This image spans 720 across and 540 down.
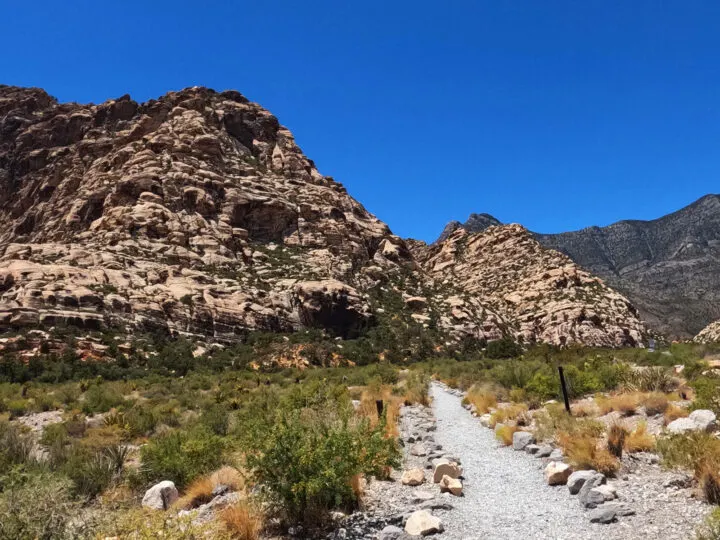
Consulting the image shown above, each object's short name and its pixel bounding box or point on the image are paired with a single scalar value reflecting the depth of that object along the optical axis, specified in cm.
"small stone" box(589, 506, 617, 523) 557
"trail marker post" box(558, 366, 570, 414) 1207
